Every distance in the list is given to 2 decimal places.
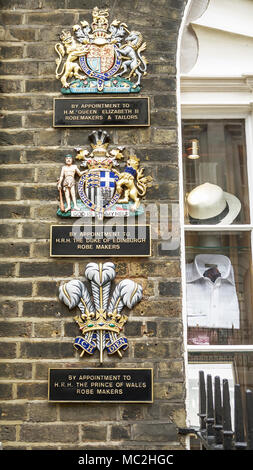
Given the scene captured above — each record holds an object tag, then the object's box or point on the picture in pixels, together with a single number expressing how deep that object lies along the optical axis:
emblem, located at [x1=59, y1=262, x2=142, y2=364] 2.71
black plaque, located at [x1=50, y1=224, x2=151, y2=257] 2.82
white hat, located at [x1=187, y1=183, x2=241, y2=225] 3.11
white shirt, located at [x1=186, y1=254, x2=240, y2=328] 2.96
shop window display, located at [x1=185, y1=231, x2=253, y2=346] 2.93
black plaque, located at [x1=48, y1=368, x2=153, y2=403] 2.65
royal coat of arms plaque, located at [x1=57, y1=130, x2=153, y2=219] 2.88
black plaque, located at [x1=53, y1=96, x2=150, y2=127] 2.98
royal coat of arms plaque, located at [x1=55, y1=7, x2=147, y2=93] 3.03
